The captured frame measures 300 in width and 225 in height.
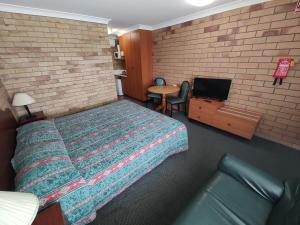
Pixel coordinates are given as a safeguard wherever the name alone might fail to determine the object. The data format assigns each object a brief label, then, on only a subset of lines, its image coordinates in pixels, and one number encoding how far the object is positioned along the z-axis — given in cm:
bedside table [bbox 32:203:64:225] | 78
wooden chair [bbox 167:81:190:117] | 326
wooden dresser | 229
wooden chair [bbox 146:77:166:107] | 405
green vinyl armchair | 91
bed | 105
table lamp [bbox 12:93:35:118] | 203
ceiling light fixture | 201
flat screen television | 264
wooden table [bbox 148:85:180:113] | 322
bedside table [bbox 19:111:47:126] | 212
